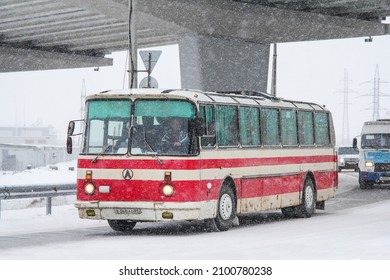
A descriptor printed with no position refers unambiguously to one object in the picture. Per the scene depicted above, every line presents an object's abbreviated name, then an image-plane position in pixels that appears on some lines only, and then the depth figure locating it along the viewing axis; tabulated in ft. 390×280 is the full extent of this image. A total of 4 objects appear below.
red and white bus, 59.77
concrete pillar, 119.55
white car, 203.28
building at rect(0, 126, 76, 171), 289.53
